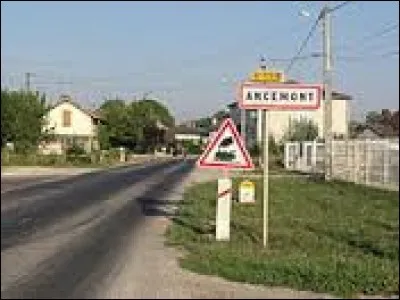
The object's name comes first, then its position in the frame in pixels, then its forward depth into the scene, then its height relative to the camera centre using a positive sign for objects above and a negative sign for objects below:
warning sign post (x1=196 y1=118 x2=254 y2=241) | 16.14 -0.25
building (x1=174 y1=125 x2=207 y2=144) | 177.25 +1.52
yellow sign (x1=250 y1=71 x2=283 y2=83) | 14.99 +1.01
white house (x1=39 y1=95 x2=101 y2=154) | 106.94 +2.17
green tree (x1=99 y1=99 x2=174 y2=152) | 113.62 +1.97
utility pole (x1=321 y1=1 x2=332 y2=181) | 43.72 +1.53
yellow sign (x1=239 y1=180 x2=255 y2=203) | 26.66 -1.39
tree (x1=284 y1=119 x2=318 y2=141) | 97.25 +1.22
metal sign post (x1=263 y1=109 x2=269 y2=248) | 14.88 -0.41
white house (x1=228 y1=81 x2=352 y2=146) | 112.06 +2.84
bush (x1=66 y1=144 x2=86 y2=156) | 82.91 -0.66
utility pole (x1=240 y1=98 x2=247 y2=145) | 111.81 +2.04
